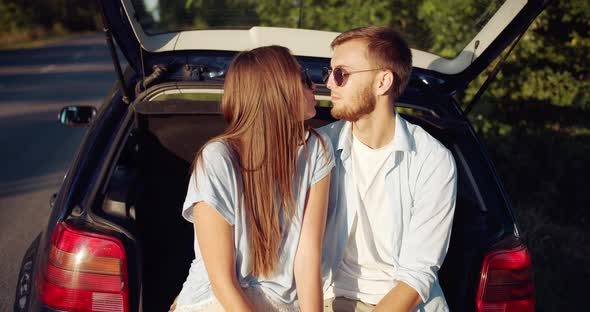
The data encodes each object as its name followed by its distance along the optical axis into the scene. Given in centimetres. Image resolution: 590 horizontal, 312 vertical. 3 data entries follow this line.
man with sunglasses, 202
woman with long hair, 169
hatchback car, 207
